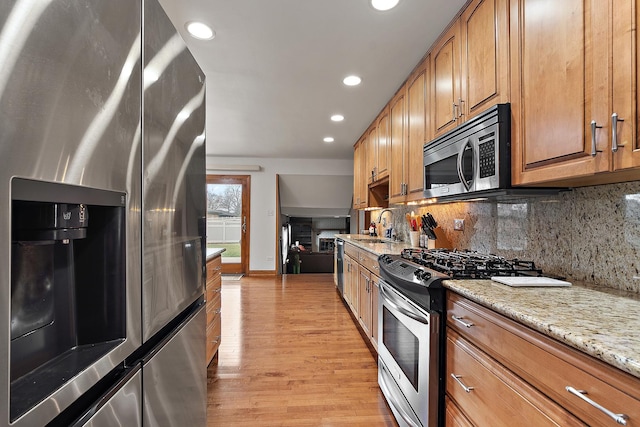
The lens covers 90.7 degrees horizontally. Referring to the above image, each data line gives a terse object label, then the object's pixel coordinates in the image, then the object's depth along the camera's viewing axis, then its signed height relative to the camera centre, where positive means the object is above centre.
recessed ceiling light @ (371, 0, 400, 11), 1.70 +1.15
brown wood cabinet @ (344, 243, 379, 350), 2.54 -0.70
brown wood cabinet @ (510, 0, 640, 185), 0.94 +0.43
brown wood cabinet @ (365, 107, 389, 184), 3.36 +0.77
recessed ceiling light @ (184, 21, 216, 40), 1.91 +1.15
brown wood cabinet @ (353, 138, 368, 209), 4.37 +0.60
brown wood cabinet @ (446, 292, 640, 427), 0.69 -0.45
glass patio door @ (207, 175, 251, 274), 6.24 -0.06
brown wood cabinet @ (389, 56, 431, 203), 2.38 +0.67
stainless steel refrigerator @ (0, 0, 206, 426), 0.51 +0.01
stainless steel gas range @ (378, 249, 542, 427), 1.41 -0.55
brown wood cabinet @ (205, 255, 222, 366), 2.27 -0.69
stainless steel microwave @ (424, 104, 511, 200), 1.47 +0.31
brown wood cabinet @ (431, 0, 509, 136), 1.51 +0.83
